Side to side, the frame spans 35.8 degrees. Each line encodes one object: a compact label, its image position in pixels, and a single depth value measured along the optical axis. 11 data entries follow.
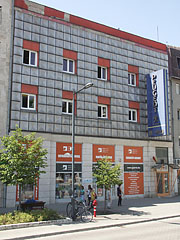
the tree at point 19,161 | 16.05
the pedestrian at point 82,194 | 22.38
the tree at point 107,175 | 19.22
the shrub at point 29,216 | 14.54
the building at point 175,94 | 32.19
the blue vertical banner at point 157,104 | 27.27
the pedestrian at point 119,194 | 22.15
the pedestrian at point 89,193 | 21.95
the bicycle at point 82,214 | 16.14
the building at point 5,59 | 21.58
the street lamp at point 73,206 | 16.02
